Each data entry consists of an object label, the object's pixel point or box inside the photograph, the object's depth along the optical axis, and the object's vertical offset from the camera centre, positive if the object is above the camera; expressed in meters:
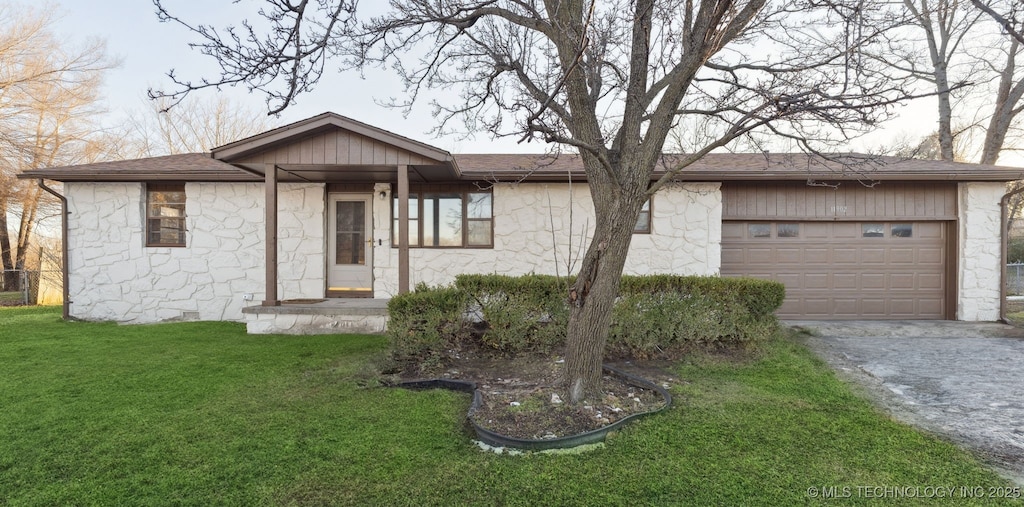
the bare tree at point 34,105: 13.52 +4.52
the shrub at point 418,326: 5.10 -0.86
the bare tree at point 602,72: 3.51 +1.64
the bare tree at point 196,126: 18.77 +5.36
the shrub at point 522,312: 5.53 -0.76
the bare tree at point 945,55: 12.48 +5.56
